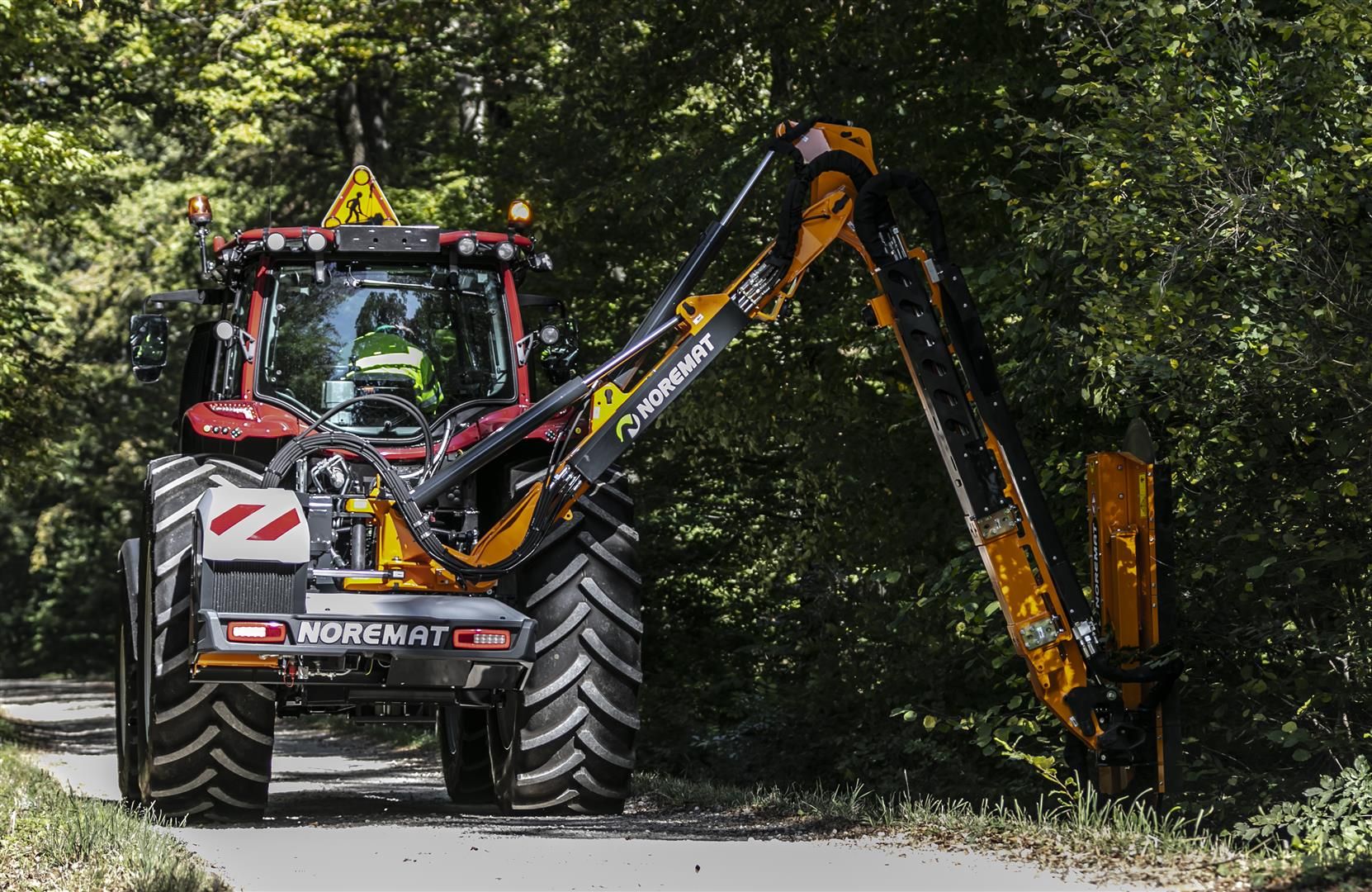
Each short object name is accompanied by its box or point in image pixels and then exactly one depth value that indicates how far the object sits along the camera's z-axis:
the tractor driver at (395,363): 20.13
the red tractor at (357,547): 17.16
